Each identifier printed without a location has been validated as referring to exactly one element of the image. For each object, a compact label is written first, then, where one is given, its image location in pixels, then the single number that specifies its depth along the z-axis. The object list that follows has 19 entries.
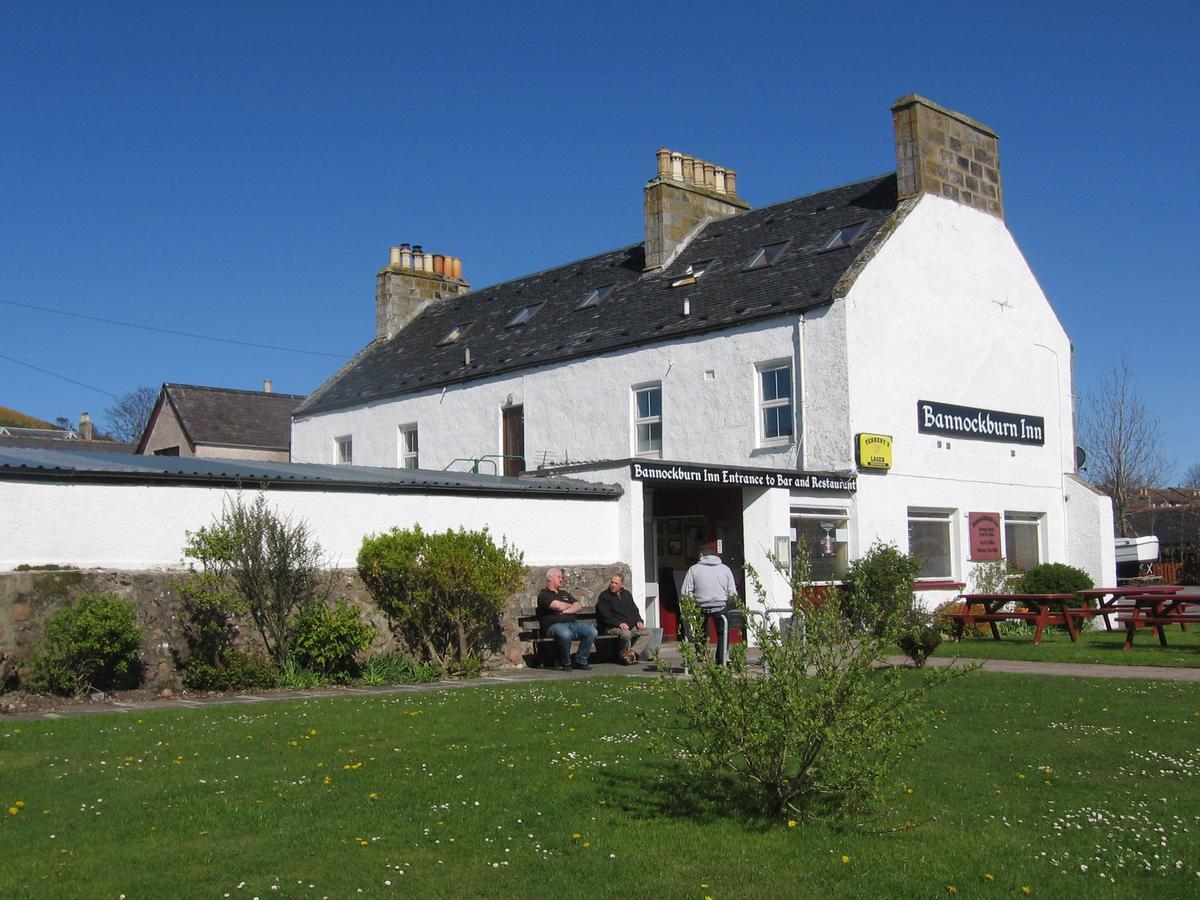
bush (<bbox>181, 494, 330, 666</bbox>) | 13.86
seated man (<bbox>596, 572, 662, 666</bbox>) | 16.36
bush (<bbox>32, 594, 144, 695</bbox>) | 12.28
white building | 20.75
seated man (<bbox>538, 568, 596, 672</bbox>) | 15.89
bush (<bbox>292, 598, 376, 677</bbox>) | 14.13
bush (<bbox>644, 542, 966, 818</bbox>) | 6.54
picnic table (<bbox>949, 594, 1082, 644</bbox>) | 18.45
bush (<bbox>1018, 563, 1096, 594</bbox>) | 22.52
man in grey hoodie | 13.91
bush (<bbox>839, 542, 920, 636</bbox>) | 19.03
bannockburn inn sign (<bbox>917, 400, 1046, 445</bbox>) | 22.45
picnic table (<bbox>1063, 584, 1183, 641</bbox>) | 18.33
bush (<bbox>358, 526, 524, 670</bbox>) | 15.32
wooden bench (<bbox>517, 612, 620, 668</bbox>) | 16.48
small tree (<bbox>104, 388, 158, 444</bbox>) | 79.62
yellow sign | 20.75
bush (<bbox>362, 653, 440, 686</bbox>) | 14.49
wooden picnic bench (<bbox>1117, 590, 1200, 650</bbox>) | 17.05
